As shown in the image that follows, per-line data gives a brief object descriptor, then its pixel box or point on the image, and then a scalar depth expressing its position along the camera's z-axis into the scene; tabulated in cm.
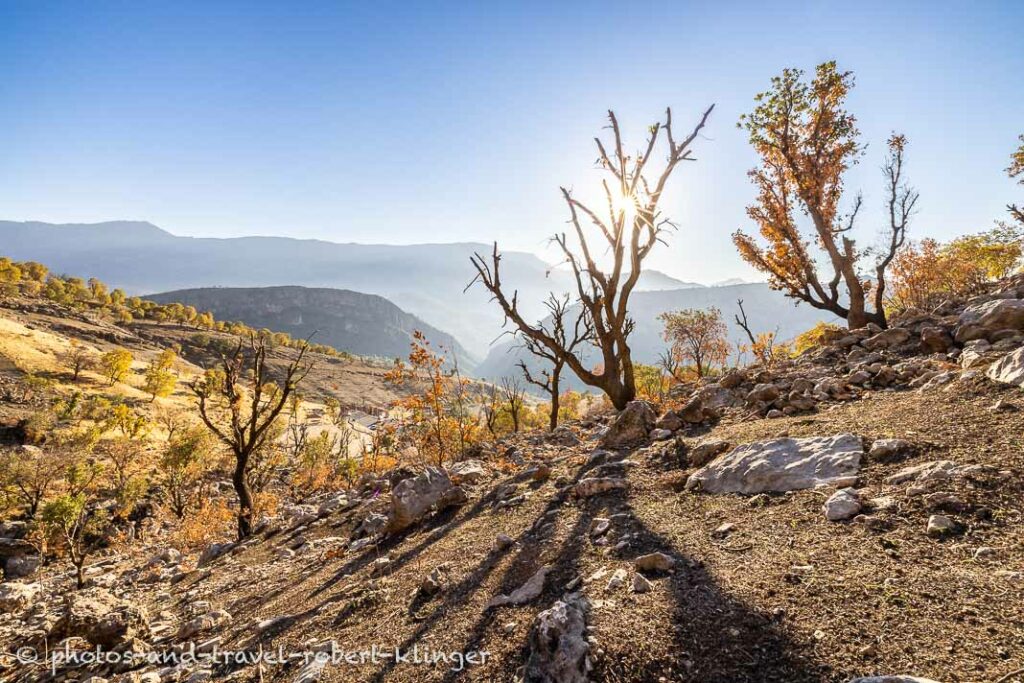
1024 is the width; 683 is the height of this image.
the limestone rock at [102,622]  541
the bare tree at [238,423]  1209
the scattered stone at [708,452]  546
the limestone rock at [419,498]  693
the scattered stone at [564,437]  947
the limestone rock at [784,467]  412
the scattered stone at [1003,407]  414
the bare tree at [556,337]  1305
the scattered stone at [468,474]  824
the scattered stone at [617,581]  334
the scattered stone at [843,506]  343
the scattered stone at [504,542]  492
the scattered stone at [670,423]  735
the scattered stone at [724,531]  379
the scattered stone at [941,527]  294
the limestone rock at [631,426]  752
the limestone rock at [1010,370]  452
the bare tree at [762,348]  1178
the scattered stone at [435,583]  436
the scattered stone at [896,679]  186
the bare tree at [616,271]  975
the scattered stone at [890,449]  398
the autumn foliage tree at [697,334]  3728
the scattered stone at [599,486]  555
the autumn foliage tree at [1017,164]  2020
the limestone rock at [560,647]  262
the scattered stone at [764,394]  713
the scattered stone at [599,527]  443
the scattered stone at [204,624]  532
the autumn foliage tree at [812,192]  1448
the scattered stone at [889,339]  821
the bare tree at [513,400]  1784
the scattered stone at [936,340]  719
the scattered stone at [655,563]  344
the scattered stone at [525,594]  368
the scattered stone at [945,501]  312
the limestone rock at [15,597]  928
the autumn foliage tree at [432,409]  1474
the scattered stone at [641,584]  320
